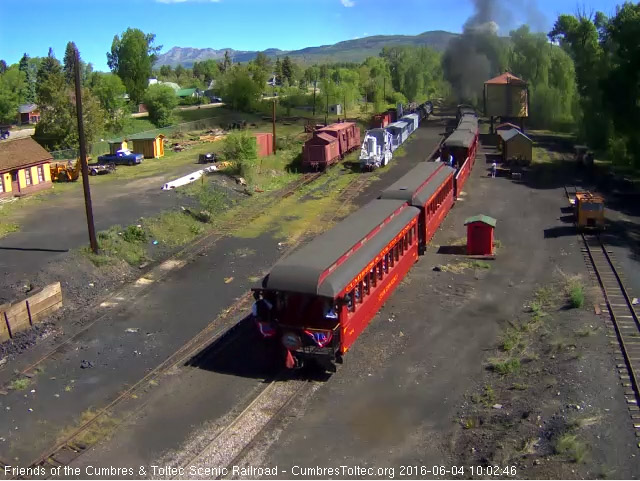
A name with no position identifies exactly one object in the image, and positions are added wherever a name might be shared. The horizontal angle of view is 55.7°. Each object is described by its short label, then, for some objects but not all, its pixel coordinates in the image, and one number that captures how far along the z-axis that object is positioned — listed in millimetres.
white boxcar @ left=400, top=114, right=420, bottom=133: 65000
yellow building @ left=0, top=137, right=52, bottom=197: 35812
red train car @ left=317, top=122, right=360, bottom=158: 48750
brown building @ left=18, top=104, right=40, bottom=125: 95375
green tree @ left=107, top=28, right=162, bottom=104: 93625
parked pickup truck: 49156
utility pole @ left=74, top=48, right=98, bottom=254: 22828
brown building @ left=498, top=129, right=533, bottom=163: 47062
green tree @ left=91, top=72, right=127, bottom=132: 68562
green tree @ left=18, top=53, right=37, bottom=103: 108300
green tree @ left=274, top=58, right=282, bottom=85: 158662
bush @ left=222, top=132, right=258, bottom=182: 40594
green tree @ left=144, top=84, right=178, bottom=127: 75812
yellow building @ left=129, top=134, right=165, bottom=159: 53031
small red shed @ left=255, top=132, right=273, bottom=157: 49172
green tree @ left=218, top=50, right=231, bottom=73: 167850
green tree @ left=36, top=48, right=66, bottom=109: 49531
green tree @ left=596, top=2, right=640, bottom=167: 38625
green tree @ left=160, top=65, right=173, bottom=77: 185150
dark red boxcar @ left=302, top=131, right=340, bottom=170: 45438
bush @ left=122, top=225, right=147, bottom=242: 27078
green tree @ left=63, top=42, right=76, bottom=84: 103775
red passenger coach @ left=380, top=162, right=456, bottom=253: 24047
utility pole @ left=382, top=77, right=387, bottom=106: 104312
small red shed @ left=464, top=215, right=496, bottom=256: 25312
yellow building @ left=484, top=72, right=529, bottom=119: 66000
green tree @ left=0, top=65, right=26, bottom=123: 80062
